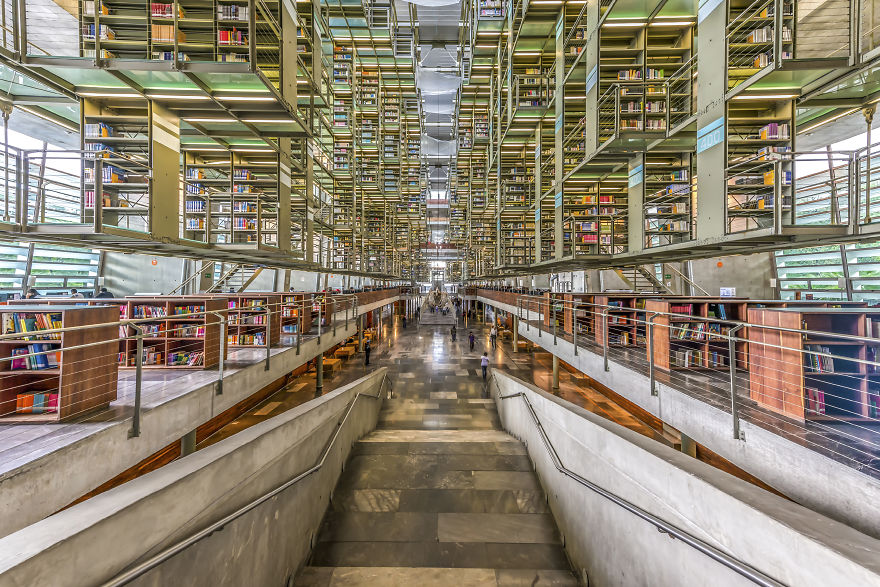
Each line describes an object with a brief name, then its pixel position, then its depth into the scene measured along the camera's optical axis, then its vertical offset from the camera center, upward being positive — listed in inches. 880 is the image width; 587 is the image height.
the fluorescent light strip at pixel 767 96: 160.2 +100.3
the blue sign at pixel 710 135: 165.3 +86.1
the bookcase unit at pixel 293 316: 282.8 -17.0
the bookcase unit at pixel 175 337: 164.7 -21.0
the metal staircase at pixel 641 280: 338.0 +22.5
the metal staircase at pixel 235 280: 352.2 +23.8
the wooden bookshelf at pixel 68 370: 99.6 -23.4
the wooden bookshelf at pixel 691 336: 157.6 -18.7
